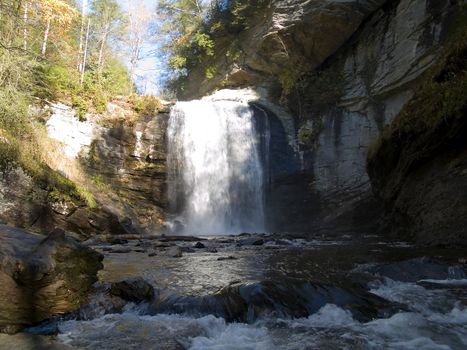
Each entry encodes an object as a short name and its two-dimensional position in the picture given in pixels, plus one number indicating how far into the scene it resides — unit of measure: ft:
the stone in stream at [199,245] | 29.07
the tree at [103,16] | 84.18
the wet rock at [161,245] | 29.33
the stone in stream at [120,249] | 25.48
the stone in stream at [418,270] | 16.33
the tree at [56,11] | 47.70
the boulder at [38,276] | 10.16
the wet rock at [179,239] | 35.54
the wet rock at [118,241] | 32.09
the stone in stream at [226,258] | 22.31
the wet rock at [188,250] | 26.69
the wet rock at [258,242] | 31.01
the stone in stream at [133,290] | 12.67
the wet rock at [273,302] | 11.40
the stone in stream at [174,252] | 24.25
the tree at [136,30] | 99.30
